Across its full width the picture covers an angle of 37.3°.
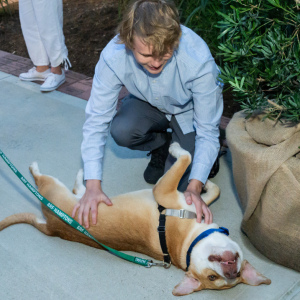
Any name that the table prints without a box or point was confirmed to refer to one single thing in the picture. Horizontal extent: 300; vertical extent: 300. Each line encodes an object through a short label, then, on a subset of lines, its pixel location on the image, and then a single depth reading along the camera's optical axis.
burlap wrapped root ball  2.35
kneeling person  2.34
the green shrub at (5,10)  7.21
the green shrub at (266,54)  2.26
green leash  2.54
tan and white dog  2.39
